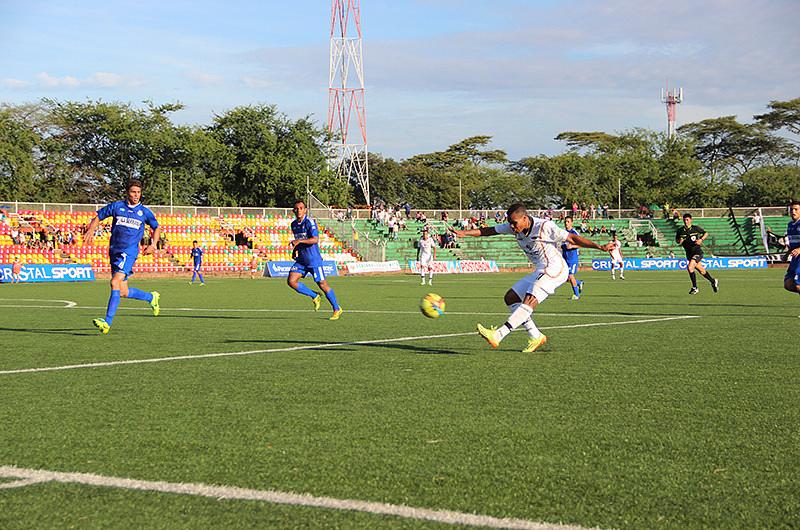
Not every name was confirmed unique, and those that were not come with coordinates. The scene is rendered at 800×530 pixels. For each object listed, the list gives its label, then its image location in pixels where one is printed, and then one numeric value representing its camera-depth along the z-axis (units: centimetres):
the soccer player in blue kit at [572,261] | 2198
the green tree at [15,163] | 6419
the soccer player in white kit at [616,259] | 3804
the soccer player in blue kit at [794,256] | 1653
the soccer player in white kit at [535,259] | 1016
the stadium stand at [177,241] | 4553
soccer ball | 1145
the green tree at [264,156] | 7294
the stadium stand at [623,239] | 5862
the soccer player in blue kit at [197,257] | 3812
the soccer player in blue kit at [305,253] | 1683
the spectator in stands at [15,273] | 3984
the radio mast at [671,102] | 10756
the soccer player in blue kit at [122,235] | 1352
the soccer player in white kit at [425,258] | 3553
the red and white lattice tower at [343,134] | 6775
